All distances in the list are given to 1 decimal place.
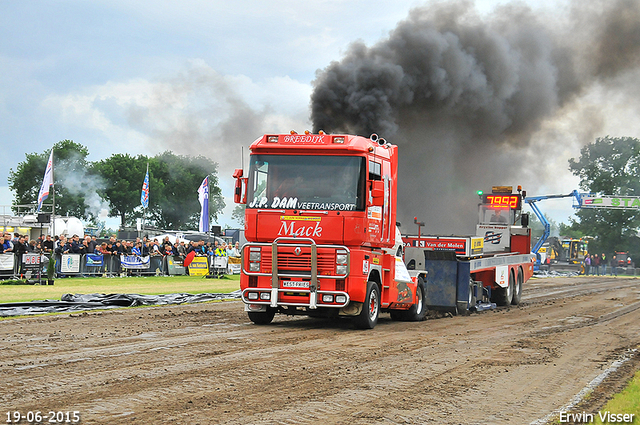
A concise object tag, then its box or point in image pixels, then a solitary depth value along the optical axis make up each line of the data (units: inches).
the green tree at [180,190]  3644.2
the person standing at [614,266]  2305.6
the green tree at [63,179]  3152.1
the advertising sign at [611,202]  2219.5
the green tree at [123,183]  3474.4
